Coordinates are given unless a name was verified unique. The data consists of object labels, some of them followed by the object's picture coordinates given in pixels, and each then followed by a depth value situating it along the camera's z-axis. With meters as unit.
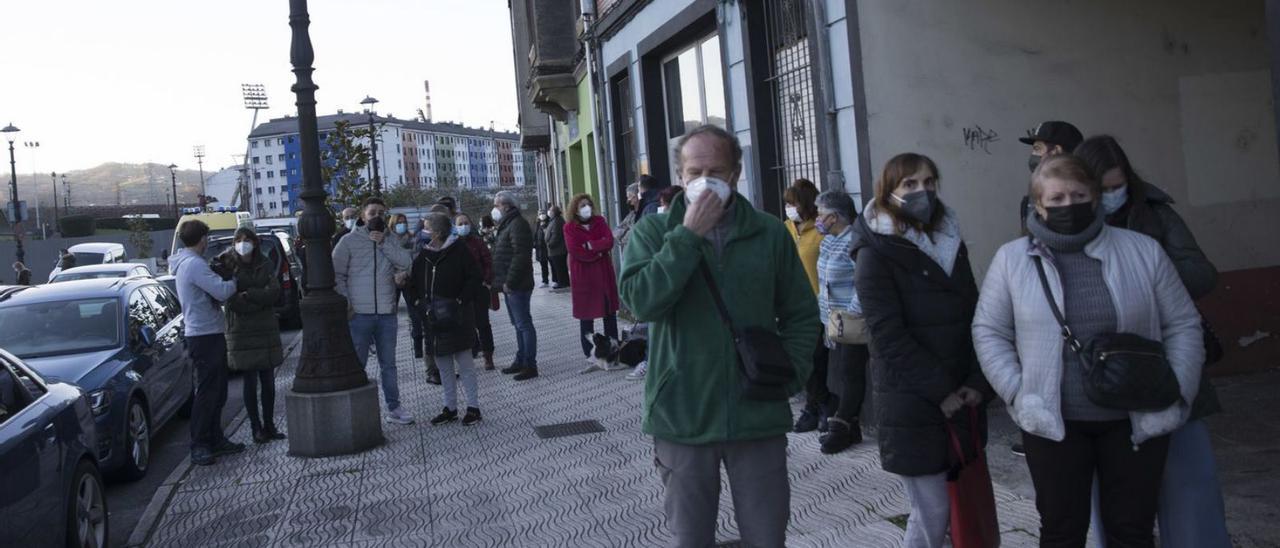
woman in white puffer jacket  3.61
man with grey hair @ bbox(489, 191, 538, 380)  11.41
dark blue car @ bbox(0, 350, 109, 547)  4.94
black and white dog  11.62
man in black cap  5.08
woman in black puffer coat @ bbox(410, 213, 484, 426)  8.98
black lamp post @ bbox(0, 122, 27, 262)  37.81
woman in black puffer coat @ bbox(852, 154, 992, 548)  4.00
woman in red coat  11.15
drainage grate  8.62
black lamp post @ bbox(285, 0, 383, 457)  8.38
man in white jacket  9.20
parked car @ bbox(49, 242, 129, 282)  32.47
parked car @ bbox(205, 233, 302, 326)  18.55
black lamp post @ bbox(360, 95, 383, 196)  27.53
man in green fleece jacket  3.50
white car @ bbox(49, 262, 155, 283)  20.17
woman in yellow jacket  7.63
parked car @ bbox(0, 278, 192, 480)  8.04
